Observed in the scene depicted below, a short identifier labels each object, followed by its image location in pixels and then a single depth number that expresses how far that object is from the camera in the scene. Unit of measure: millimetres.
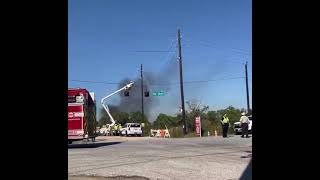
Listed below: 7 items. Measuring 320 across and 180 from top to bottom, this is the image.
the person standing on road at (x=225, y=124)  35269
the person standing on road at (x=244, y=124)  31703
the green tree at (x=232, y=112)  89875
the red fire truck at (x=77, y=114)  22828
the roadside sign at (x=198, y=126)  47875
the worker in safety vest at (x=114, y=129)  62197
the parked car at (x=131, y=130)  60969
